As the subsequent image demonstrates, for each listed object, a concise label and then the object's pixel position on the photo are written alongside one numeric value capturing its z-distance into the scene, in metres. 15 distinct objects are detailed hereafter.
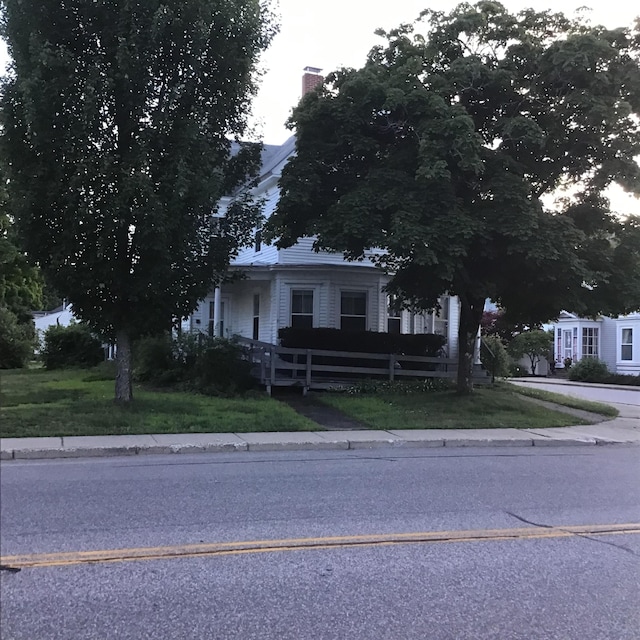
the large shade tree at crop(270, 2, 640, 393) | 13.40
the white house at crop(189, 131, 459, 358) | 20.86
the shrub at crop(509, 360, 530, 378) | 35.06
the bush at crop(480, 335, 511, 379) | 23.30
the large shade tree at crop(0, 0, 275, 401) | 11.72
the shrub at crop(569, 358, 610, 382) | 31.94
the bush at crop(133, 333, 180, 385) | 18.94
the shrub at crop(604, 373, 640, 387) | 30.73
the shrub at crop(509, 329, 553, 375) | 35.72
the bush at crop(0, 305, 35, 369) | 27.91
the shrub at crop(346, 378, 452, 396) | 17.20
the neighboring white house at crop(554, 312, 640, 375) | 33.41
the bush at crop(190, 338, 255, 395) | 16.38
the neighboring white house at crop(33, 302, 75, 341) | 58.31
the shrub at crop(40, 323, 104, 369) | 27.05
